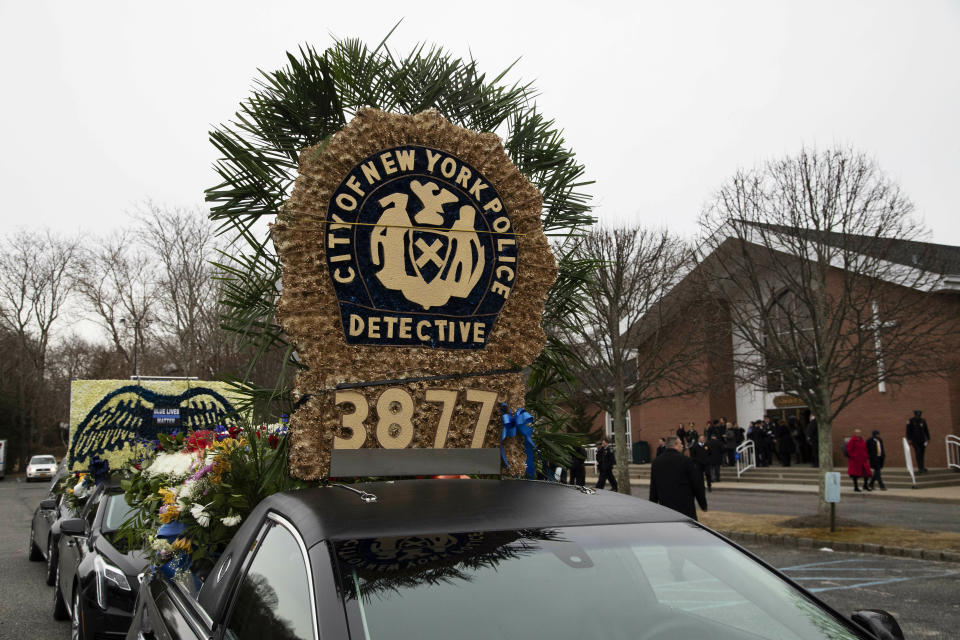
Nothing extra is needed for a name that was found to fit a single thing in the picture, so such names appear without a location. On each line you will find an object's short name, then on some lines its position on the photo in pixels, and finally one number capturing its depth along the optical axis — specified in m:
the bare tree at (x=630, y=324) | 21.12
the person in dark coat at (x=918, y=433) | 23.56
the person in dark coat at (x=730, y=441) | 28.75
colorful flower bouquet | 4.04
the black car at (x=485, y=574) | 2.20
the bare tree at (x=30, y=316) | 52.19
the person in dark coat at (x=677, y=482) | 10.07
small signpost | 12.92
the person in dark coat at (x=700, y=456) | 20.29
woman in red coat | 21.44
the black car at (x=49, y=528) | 9.73
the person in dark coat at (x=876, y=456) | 21.95
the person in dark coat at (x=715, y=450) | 25.95
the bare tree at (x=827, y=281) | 13.59
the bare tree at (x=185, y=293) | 38.08
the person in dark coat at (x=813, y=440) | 23.53
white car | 44.28
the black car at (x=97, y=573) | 5.79
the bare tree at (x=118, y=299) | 42.94
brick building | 14.78
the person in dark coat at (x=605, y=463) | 21.17
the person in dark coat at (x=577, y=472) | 16.82
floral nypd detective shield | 3.97
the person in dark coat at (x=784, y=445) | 28.80
